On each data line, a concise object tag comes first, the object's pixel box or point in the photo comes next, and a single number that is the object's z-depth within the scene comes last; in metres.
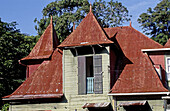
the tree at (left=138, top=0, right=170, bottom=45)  35.06
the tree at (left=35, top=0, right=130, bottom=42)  36.22
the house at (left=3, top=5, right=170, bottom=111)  19.88
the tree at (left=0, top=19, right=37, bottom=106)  30.41
